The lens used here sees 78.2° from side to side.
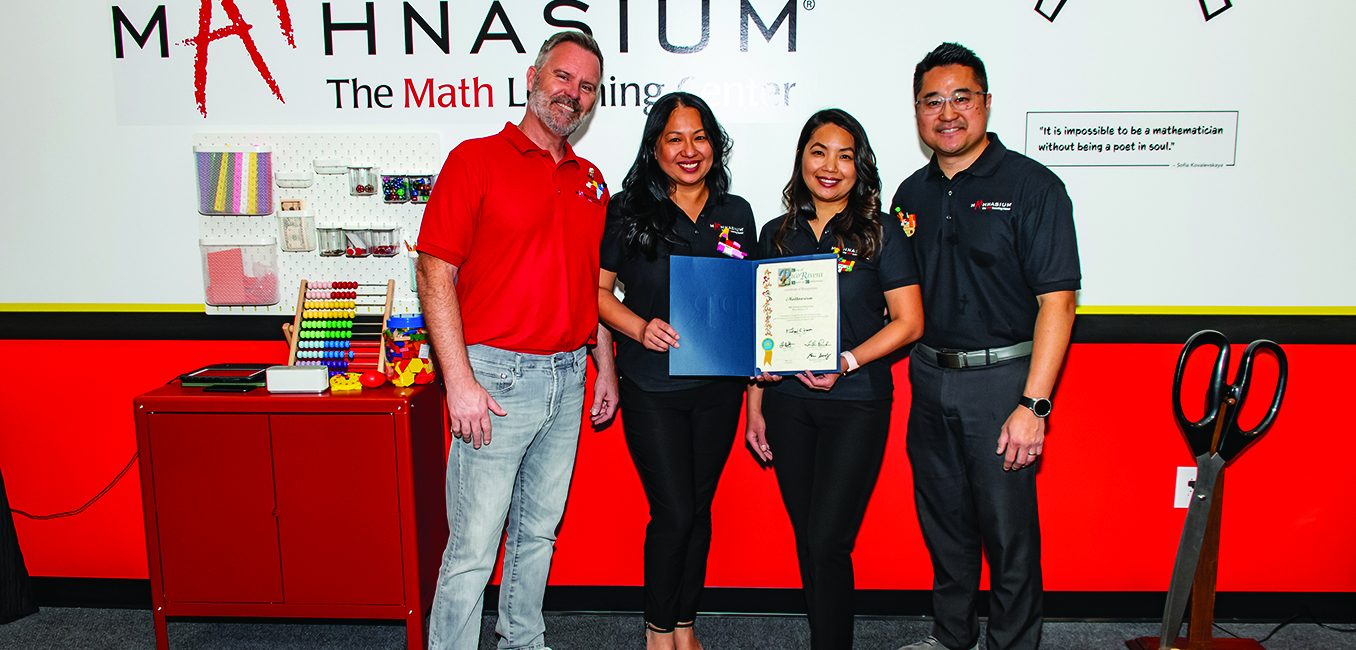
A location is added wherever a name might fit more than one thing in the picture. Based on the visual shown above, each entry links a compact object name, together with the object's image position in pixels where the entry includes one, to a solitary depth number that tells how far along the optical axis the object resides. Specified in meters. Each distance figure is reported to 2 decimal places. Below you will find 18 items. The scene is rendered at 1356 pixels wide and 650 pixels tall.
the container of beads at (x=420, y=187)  3.02
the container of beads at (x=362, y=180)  3.02
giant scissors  2.58
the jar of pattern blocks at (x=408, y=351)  2.87
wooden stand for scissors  2.72
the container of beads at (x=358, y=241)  3.07
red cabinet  2.73
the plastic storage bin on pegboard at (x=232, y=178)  3.03
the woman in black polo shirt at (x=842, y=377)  2.45
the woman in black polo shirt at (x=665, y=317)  2.52
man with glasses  2.39
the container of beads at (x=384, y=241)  3.06
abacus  2.96
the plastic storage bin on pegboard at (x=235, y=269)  3.09
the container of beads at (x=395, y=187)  3.00
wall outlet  3.14
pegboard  3.04
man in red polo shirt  2.37
